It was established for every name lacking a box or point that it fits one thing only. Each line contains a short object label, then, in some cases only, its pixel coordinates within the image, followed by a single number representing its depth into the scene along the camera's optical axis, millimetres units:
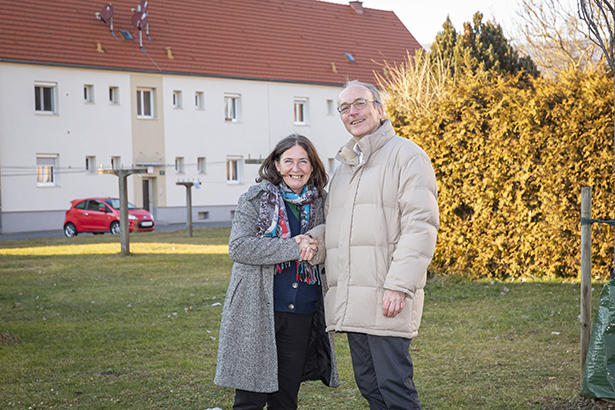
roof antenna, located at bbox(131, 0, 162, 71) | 36344
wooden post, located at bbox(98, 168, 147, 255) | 17344
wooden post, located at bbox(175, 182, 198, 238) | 24172
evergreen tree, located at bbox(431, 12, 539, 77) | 21141
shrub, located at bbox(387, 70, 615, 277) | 9562
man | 3566
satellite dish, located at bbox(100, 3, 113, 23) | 35625
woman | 3951
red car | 28578
